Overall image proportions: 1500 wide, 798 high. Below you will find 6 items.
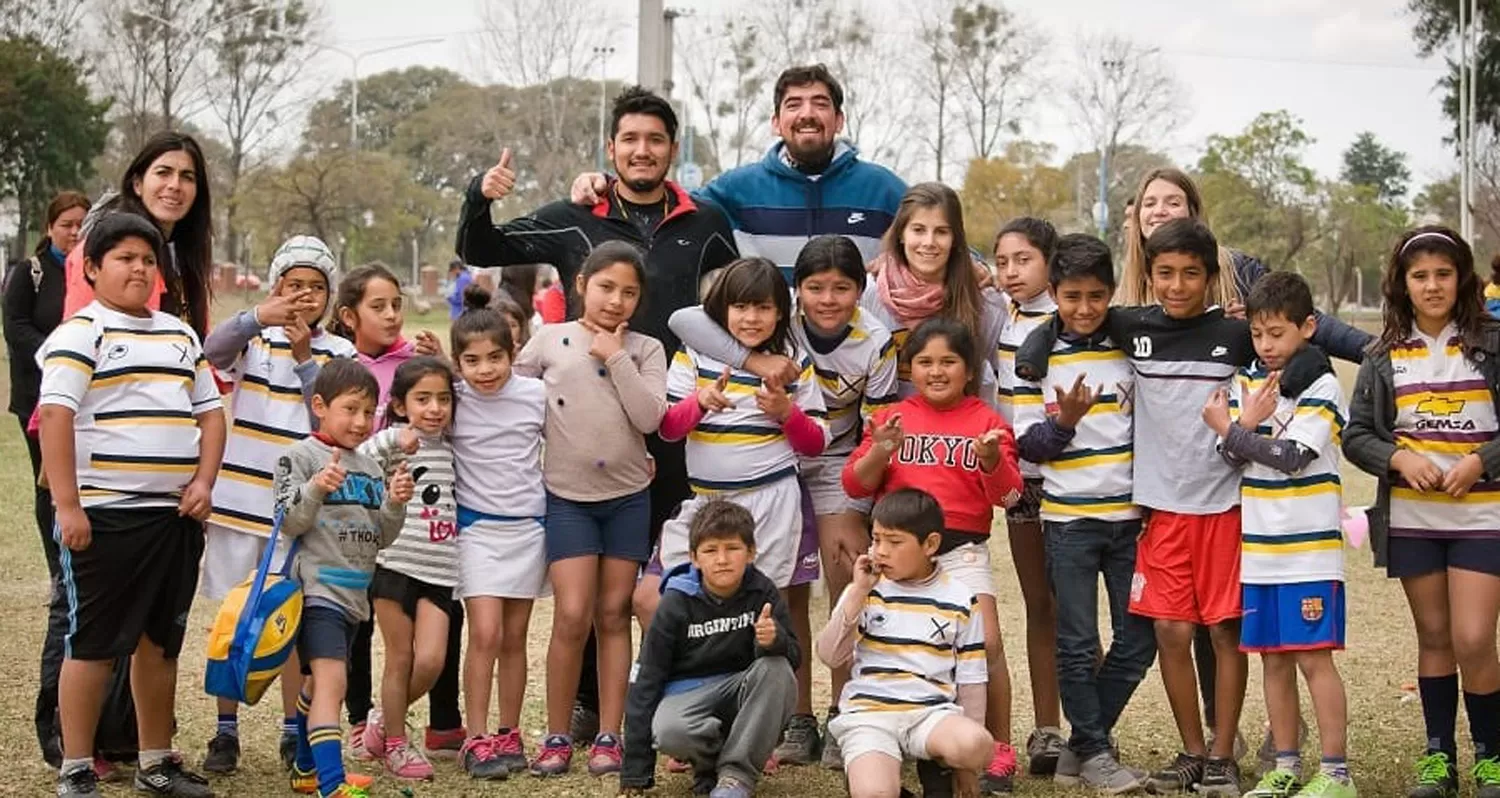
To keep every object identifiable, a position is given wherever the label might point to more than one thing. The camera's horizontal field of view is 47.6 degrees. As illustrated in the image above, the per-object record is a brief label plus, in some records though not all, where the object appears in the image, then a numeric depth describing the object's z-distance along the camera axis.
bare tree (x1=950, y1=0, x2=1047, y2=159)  40.62
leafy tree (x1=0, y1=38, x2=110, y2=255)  28.22
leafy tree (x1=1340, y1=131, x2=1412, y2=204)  74.39
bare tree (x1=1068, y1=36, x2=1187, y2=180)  39.84
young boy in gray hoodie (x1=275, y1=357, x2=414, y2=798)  4.94
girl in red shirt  5.26
